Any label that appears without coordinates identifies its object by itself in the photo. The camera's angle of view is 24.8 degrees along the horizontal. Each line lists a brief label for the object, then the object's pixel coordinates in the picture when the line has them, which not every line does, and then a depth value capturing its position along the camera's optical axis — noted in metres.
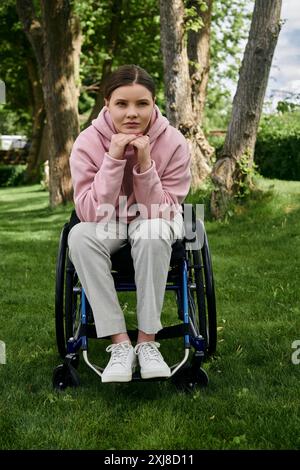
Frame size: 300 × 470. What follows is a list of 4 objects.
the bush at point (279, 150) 13.34
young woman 2.98
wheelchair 3.08
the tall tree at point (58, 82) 11.19
